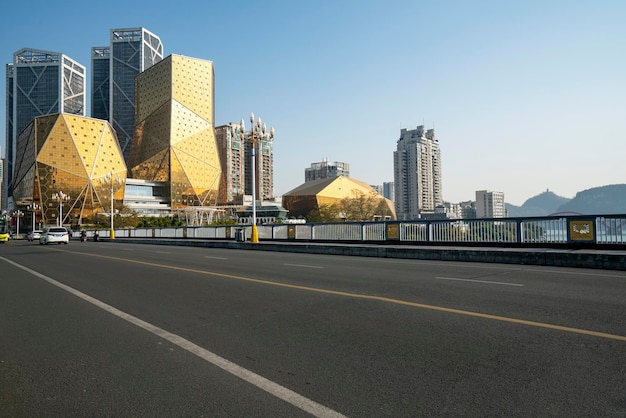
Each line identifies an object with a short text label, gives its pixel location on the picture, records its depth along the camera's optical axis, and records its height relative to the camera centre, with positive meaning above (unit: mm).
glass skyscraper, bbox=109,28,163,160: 197250 +59513
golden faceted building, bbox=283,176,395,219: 138000 +8935
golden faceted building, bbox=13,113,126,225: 111125 +14811
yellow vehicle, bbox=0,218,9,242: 49150 -629
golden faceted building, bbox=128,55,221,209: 131375 +29673
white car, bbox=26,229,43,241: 56997 -1584
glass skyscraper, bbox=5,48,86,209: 193500 +63578
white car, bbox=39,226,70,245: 37438 -1065
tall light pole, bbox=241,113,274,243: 27958 +5967
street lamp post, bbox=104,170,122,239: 115600 +12282
